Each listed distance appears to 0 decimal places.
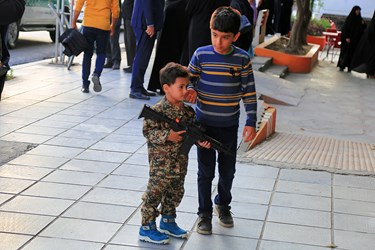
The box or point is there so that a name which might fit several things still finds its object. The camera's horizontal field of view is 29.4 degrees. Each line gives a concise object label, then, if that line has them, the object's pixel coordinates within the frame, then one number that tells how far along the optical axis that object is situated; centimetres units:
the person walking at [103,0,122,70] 1310
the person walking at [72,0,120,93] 1043
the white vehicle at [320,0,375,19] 2438
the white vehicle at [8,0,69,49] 1599
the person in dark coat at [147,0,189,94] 1063
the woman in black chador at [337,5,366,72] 1812
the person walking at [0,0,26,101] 532
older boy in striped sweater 489
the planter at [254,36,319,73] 1703
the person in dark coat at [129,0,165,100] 1001
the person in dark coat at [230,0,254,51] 989
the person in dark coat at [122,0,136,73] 1266
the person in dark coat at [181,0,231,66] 980
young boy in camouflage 460
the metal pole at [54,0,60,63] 1313
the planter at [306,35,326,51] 2361
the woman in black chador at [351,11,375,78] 1752
